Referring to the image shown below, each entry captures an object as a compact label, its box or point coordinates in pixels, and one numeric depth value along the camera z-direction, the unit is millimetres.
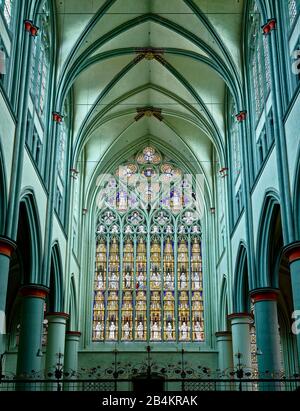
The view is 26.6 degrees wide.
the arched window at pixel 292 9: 19453
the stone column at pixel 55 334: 27500
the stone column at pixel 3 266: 17453
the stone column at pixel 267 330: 22047
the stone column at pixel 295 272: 17469
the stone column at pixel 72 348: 31625
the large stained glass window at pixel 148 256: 35062
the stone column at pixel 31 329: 22047
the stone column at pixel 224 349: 32031
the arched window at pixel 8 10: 19805
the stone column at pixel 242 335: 27188
